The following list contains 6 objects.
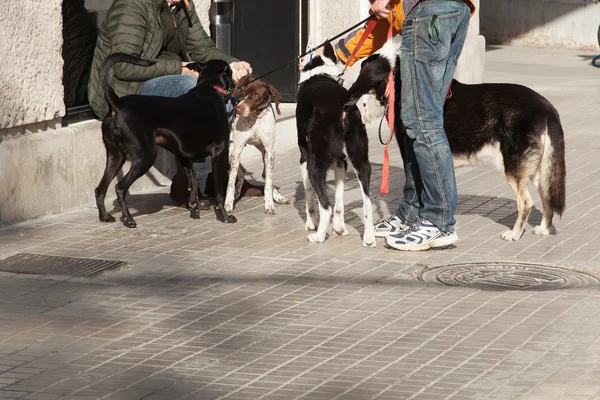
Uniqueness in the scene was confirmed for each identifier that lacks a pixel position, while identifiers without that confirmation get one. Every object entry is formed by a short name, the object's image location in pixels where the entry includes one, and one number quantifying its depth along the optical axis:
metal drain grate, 9.89
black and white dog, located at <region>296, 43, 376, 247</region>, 10.83
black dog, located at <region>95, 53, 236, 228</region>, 11.42
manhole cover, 9.64
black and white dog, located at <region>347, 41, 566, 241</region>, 10.99
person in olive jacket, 12.51
